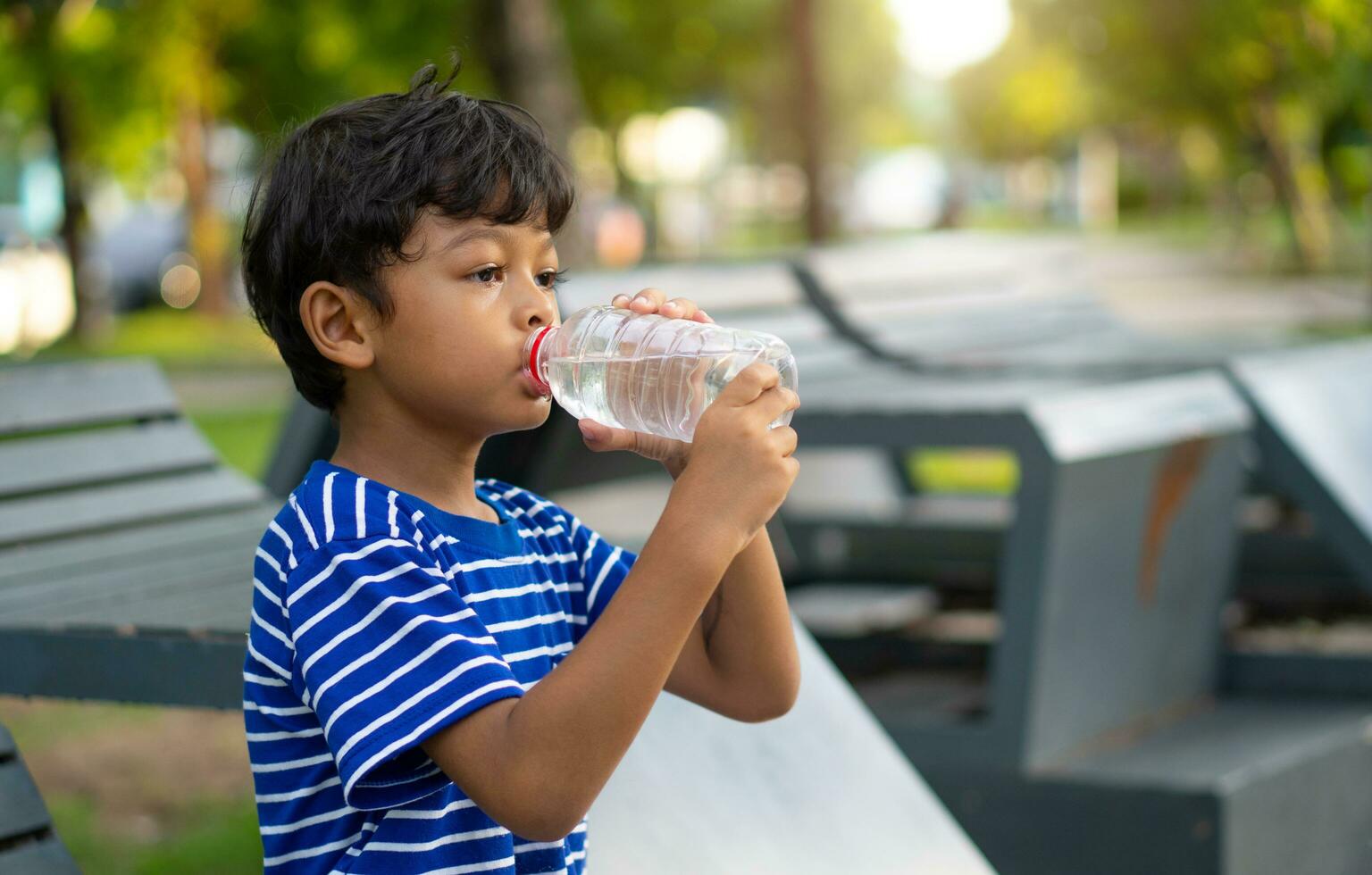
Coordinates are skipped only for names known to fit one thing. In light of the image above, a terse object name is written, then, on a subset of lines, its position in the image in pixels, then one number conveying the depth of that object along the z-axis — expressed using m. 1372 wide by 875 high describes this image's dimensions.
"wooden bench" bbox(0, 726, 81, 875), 2.26
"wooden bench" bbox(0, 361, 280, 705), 2.66
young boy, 1.59
